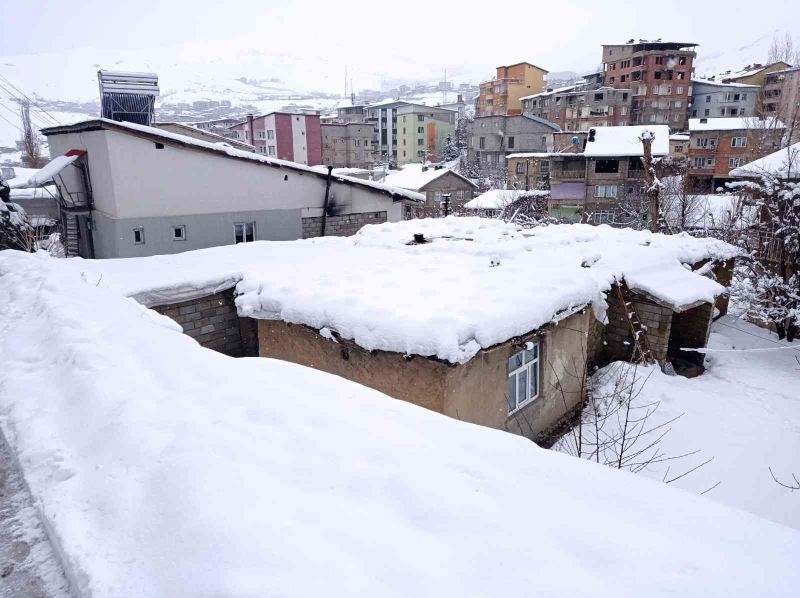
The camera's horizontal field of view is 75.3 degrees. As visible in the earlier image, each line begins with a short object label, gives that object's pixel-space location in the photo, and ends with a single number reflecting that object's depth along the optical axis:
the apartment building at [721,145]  41.91
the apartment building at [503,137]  51.22
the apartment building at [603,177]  35.56
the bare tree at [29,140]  46.62
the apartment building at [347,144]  64.31
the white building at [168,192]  12.78
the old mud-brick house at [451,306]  6.83
